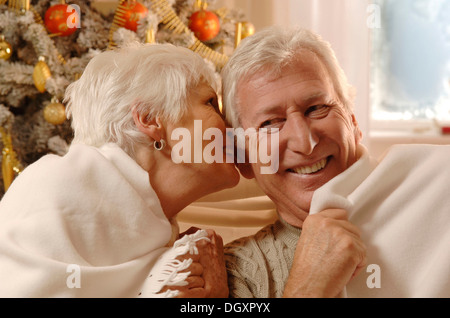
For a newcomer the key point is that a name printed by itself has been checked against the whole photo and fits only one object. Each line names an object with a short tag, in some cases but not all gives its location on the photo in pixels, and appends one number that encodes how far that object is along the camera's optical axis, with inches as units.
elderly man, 55.9
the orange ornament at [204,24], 108.7
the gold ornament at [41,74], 100.4
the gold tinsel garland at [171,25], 104.6
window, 163.5
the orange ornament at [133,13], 102.8
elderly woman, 53.8
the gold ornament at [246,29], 113.2
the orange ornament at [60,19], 101.5
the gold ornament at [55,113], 101.6
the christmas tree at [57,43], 102.0
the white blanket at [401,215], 57.2
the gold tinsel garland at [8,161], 104.4
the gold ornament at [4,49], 100.3
